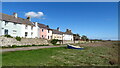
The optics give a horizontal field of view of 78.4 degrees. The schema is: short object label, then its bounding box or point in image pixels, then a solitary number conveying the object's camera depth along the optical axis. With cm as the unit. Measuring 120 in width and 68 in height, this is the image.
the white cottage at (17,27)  2373
